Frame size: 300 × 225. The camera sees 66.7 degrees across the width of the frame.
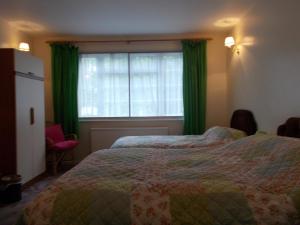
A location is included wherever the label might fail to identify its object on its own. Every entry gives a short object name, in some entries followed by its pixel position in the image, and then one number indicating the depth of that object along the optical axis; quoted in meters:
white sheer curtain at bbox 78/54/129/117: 4.08
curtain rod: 4.00
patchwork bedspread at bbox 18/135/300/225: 1.11
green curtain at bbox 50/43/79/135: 3.99
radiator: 4.03
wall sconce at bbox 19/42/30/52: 3.64
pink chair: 3.54
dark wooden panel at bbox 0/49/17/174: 2.81
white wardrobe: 2.81
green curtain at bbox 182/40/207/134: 3.94
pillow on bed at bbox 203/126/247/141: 2.71
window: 4.06
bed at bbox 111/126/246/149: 2.59
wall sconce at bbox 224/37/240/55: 3.51
